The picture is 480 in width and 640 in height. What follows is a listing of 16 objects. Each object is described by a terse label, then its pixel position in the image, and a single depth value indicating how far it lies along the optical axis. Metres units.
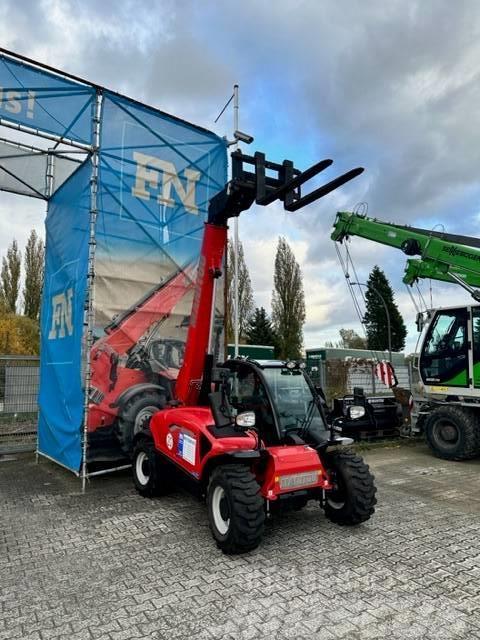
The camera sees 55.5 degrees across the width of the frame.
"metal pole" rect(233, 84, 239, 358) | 7.26
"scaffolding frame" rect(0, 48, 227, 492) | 5.97
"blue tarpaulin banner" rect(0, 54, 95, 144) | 5.97
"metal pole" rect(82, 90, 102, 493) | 5.95
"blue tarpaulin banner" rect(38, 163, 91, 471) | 6.30
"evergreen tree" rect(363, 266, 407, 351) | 38.06
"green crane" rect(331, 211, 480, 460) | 7.94
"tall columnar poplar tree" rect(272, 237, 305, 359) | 31.05
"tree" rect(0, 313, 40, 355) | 17.80
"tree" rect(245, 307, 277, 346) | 30.53
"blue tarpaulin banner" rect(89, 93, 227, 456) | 6.55
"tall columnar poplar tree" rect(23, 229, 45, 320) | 25.58
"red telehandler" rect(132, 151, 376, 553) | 3.94
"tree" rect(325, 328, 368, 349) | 39.24
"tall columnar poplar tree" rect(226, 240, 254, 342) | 31.30
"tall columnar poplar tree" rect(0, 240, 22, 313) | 26.27
